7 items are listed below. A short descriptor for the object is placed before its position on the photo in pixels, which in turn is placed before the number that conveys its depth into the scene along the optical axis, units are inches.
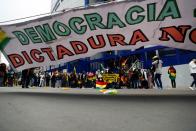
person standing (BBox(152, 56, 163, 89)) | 547.2
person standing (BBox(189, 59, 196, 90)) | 532.3
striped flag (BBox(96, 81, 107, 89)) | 776.6
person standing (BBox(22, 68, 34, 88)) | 595.0
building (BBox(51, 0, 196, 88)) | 880.3
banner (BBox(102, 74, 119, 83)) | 801.6
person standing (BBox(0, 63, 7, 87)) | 546.3
